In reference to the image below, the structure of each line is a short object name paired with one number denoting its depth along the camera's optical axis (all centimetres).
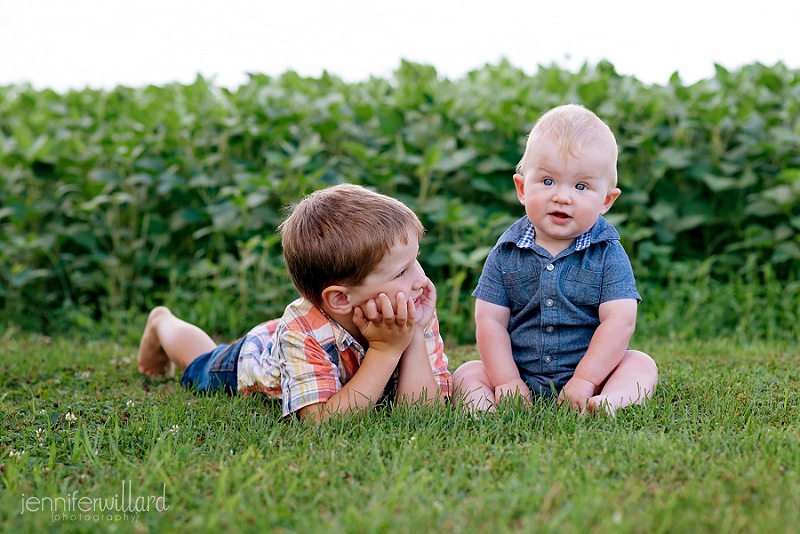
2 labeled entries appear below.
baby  276
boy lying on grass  259
